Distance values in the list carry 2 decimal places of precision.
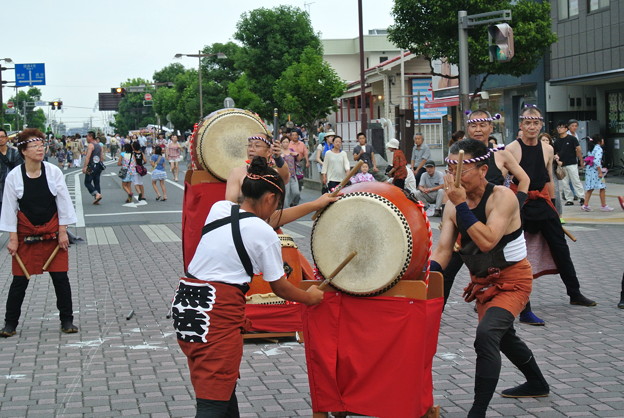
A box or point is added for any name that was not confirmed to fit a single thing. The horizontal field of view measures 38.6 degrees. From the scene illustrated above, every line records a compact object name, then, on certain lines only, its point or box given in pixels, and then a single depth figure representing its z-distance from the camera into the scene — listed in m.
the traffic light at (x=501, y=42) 15.39
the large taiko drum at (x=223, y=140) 8.00
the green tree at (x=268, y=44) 60.03
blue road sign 65.25
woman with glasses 7.98
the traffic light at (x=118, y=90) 76.44
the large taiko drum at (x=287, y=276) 7.55
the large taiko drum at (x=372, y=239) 4.69
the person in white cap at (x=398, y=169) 17.88
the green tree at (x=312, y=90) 41.69
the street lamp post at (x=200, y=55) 61.92
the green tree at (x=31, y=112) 121.03
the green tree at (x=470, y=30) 26.25
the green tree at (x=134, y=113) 152.88
